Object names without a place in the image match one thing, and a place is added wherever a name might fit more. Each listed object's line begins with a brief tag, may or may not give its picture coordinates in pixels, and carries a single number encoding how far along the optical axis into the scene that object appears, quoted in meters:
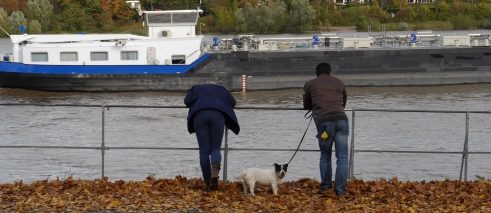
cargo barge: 40.22
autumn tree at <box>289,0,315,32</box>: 80.31
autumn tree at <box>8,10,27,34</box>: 74.07
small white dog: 10.14
